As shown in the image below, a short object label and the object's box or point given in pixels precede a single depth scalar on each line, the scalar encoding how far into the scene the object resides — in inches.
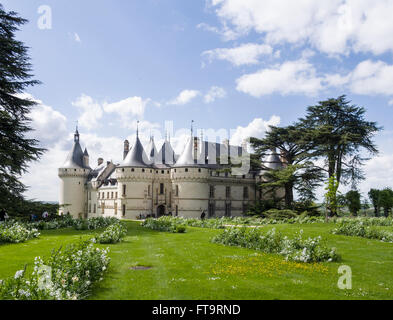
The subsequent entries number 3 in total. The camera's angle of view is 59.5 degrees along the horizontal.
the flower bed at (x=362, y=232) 663.0
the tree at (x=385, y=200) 1568.4
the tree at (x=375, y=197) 1595.7
